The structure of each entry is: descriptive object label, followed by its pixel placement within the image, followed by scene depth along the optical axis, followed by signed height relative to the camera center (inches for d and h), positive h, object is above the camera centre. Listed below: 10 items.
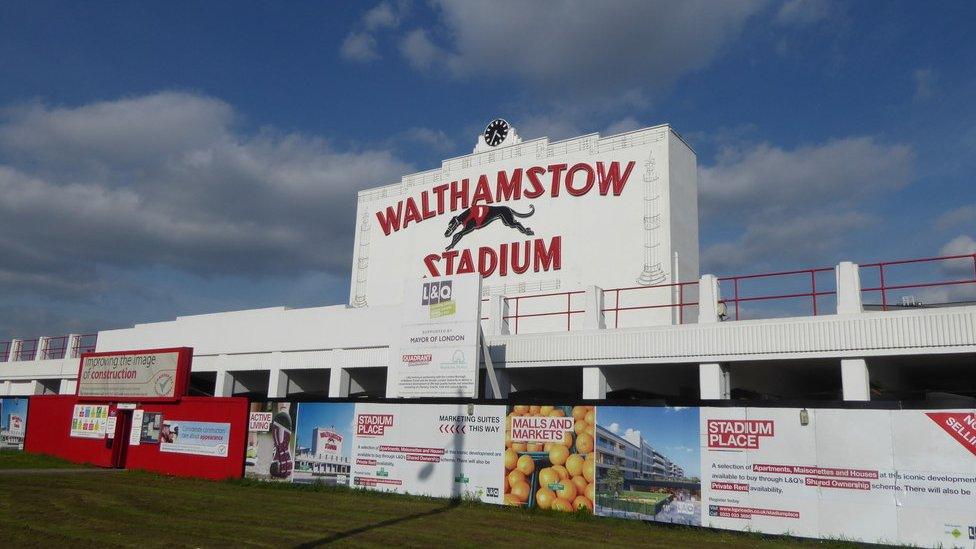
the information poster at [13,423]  1376.7 -16.3
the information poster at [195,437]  980.6 -22.7
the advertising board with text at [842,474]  509.0 -21.5
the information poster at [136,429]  1106.1 -15.9
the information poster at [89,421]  1182.3 -6.3
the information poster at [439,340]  860.6 +105.3
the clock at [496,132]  1238.3 +495.7
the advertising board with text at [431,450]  735.7 -21.2
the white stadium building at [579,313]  768.3 +165.5
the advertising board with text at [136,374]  1088.8 +67.7
